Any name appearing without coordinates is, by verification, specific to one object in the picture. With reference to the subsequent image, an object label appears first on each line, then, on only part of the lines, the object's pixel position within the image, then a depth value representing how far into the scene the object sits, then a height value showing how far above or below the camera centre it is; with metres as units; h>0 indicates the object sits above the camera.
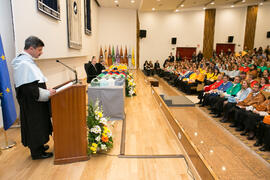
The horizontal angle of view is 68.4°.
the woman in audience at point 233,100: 4.34 -0.78
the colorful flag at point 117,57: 14.85 +0.43
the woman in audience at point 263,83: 4.58 -0.42
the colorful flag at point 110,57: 14.69 +0.38
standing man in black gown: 1.95 -0.35
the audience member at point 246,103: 3.85 -0.77
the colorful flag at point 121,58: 14.92 +0.36
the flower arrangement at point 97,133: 2.43 -0.89
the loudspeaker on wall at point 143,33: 15.72 +2.37
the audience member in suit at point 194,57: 14.78 +0.52
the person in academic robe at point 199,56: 15.29 +0.62
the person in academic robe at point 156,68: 14.00 -0.32
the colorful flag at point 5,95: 2.46 -0.42
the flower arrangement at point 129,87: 5.83 -0.74
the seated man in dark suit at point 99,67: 6.16 -0.14
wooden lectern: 2.07 -0.64
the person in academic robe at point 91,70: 5.56 -0.21
